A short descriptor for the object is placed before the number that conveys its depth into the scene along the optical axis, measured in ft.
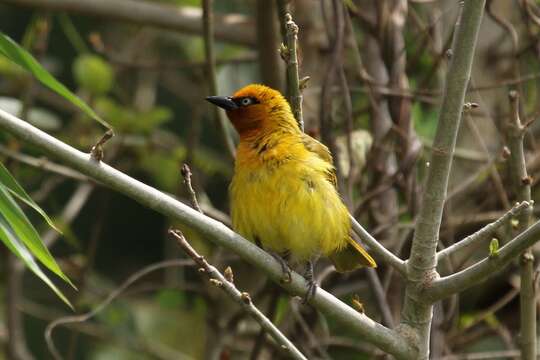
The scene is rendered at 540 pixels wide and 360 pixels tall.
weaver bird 22.41
